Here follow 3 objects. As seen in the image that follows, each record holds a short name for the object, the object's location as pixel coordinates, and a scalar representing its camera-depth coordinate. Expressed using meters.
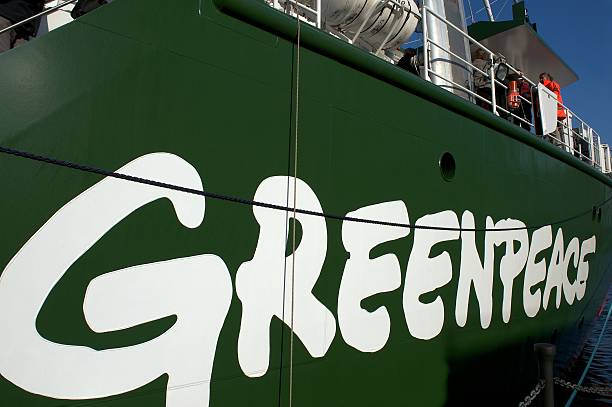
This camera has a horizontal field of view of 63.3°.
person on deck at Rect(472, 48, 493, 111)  5.84
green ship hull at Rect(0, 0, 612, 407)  1.58
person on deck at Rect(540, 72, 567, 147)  5.98
